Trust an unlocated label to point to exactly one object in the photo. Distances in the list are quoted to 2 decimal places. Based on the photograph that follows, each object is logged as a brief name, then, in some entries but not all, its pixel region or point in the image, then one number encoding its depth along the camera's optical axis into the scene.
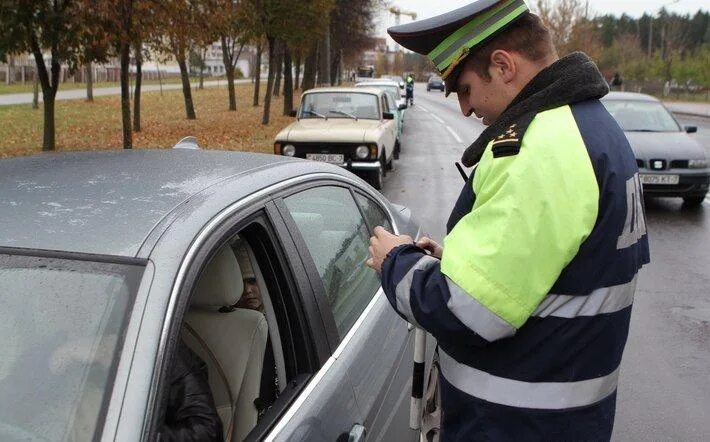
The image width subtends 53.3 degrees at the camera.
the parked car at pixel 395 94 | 16.92
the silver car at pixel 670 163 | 10.20
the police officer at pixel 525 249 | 1.59
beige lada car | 11.20
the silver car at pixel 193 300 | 1.53
